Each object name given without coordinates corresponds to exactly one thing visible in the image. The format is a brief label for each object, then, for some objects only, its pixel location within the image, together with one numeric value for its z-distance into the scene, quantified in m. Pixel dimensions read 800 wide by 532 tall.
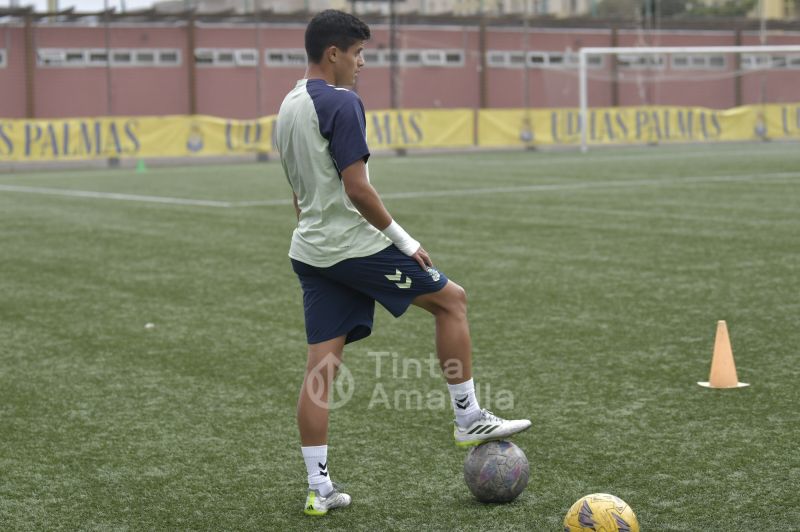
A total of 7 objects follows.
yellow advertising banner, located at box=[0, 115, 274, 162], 65.50
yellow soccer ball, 8.02
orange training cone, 12.67
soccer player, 8.74
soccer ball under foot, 9.07
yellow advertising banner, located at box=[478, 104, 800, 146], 79.69
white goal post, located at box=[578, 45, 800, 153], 65.31
